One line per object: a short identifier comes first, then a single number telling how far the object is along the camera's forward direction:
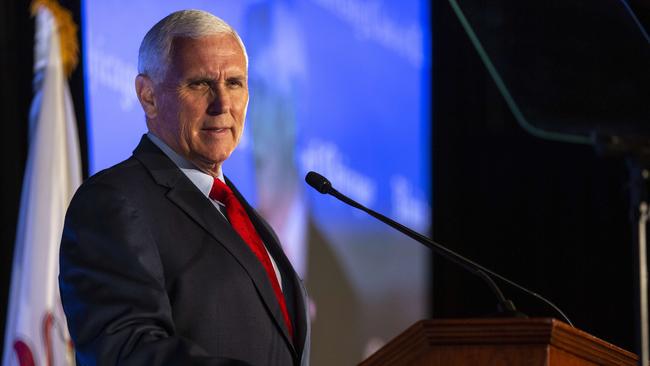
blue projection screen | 7.40
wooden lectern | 5.86
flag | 7.19
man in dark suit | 5.95
